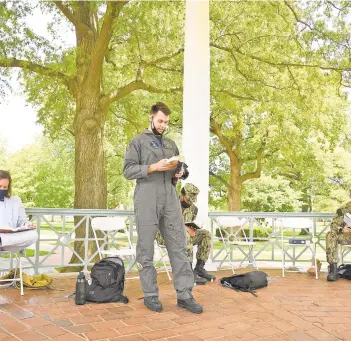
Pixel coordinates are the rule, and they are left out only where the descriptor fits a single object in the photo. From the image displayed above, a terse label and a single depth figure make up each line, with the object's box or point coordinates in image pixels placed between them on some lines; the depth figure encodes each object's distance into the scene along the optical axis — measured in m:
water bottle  4.02
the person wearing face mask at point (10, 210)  4.32
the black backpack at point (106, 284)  4.11
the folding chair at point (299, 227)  5.82
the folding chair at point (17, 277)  4.39
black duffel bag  4.77
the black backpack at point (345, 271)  5.60
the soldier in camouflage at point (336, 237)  5.65
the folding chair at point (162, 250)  5.11
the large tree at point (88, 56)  8.81
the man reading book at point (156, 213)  3.84
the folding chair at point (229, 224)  6.00
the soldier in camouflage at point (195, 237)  5.04
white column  5.76
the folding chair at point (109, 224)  5.26
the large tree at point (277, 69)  10.20
